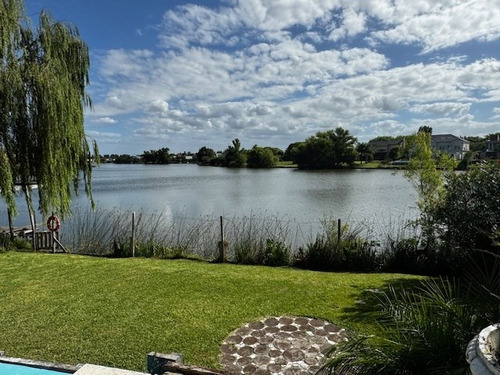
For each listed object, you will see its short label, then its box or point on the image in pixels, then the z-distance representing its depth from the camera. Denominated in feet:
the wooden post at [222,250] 26.94
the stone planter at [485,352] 4.25
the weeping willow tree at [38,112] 25.99
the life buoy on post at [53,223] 30.71
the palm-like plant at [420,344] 6.56
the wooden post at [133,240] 28.56
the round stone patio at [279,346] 10.72
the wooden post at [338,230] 25.13
